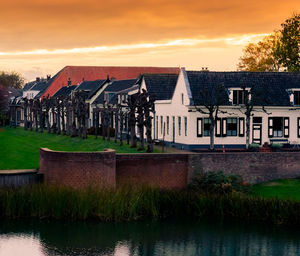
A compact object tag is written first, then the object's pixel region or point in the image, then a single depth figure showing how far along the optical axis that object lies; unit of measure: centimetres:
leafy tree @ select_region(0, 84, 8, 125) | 13850
